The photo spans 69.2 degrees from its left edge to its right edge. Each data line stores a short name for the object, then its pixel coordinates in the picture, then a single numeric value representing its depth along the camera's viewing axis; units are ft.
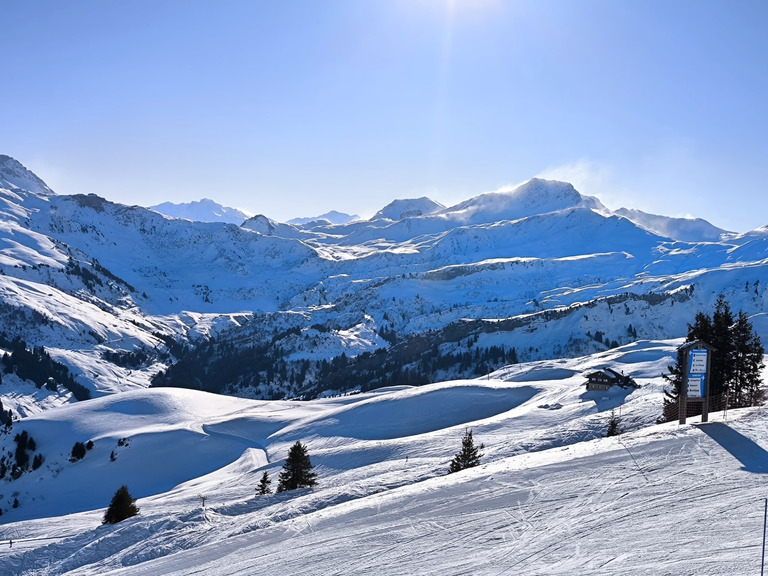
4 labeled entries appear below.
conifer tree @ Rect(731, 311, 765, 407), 114.32
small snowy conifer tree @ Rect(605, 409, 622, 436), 112.79
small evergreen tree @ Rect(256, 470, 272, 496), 126.27
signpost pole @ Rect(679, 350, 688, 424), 77.46
